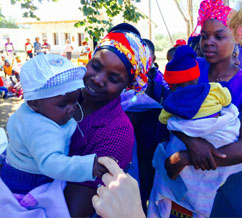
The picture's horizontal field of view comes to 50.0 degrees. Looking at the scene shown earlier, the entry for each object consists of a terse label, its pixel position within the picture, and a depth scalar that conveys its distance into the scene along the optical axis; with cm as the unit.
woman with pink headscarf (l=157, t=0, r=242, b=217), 128
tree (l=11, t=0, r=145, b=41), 359
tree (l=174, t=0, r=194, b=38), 1175
